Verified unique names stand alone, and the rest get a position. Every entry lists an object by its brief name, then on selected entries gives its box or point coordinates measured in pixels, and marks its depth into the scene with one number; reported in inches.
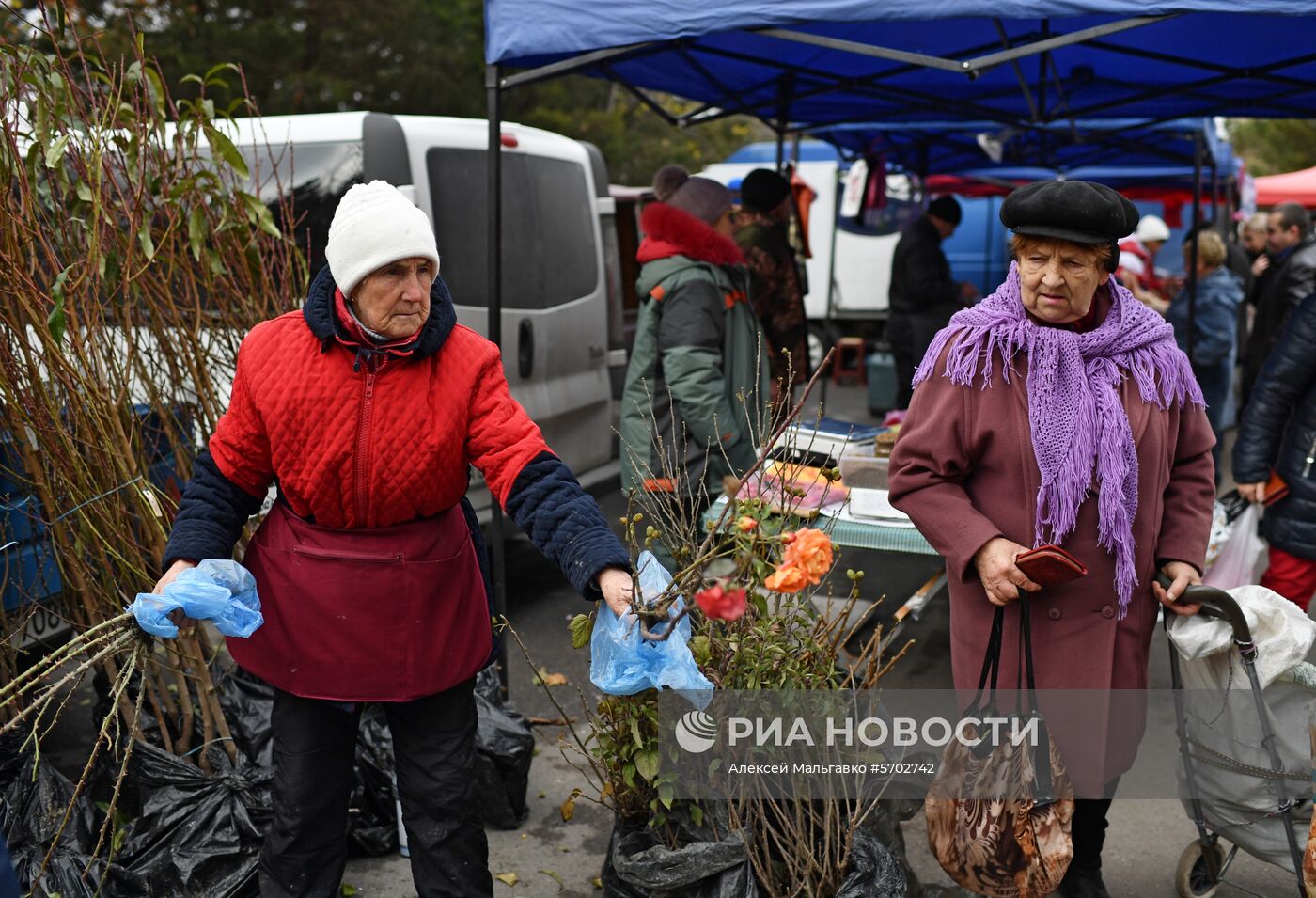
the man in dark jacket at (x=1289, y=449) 142.4
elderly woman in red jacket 89.0
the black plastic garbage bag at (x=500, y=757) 131.3
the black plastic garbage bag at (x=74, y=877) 108.2
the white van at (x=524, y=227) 184.2
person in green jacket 158.6
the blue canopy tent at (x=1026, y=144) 336.2
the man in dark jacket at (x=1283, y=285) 257.1
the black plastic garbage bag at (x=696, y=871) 102.0
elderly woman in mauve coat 96.9
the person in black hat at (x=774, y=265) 220.2
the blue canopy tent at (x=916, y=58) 139.9
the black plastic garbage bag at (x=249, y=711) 127.3
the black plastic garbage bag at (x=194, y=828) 111.9
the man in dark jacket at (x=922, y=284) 339.0
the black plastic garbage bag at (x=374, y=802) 128.5
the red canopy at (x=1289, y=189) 506.6
